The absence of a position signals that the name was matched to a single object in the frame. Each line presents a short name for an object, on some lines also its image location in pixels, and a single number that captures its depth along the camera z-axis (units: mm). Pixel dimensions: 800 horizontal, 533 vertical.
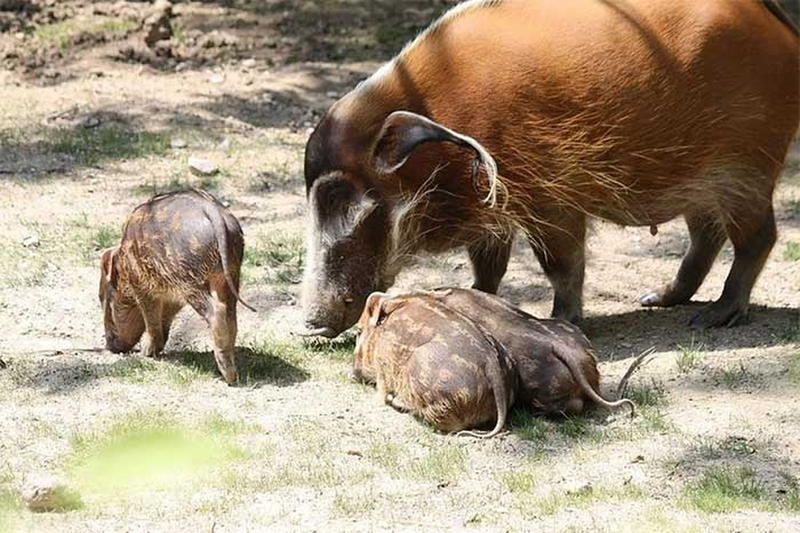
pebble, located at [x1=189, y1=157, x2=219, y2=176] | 16578
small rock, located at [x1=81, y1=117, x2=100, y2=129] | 18281
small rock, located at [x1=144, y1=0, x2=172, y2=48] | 21594
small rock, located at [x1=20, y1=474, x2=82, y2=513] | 8414
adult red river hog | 11766
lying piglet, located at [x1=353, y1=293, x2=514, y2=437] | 9789
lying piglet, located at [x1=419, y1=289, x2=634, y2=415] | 10102
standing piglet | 10781
